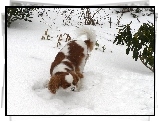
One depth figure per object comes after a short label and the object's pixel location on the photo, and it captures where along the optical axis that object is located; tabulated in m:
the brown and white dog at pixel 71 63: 2.45
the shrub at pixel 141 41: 2.41
